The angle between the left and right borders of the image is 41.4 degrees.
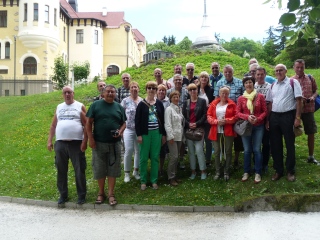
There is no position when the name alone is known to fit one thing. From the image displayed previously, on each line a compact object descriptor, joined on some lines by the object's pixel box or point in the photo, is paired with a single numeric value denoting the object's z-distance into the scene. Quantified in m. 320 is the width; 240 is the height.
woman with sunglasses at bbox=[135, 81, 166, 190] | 8.13
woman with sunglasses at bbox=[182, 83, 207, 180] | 8.48
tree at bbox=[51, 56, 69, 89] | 34.25
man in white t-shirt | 7.71
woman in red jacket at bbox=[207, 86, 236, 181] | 8.12
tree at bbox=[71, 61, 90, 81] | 36.41
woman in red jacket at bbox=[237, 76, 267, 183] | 7.86
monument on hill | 30.64
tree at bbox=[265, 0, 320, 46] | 2.43
